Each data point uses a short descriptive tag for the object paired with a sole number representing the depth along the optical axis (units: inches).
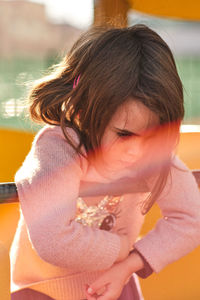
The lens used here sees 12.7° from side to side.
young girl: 51.2
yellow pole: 100.8
